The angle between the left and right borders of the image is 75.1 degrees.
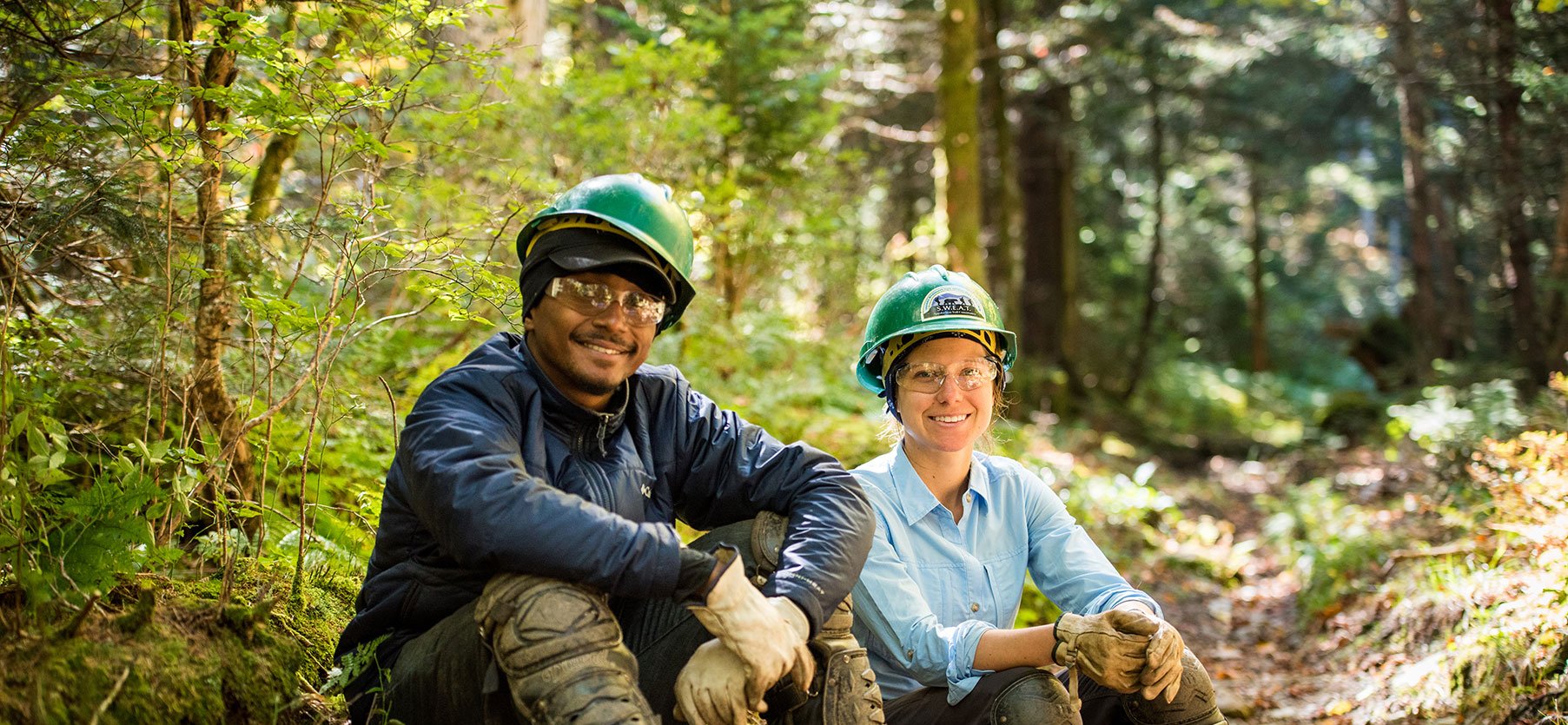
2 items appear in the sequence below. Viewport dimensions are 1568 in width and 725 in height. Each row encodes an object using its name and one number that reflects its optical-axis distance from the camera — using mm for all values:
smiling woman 2793
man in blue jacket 2318
